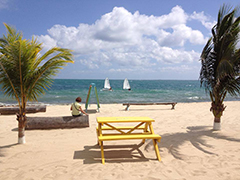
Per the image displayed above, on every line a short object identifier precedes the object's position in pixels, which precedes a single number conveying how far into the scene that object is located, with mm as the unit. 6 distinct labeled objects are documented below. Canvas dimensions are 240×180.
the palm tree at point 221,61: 5949
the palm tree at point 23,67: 4988
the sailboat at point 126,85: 38156
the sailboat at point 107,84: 34150
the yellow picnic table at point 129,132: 4268
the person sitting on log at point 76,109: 7574
